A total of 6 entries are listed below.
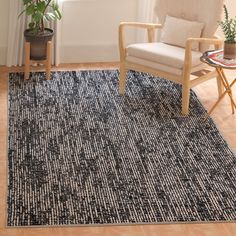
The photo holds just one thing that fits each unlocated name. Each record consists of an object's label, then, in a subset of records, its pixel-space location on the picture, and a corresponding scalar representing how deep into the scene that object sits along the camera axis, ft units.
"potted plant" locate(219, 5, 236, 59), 16.28
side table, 16.04
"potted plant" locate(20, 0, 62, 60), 18.66
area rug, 12.69
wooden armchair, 16.92
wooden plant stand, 19.12
